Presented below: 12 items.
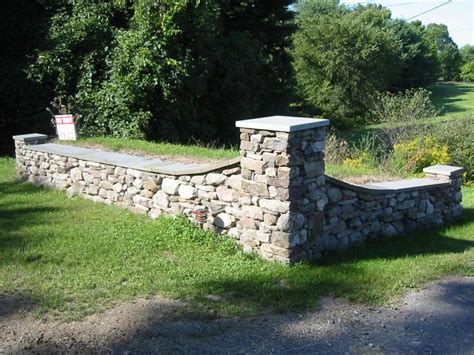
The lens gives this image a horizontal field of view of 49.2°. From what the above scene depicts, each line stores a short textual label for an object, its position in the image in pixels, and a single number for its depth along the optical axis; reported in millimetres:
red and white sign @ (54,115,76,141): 10242
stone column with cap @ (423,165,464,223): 7539
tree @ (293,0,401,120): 34500
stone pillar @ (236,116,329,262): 5039
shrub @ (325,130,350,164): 11109
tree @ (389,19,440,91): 43156
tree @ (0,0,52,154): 13508
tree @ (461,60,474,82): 75375
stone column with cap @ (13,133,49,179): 9633
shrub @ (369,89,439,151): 14898
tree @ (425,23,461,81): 76250
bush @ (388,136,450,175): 11164
